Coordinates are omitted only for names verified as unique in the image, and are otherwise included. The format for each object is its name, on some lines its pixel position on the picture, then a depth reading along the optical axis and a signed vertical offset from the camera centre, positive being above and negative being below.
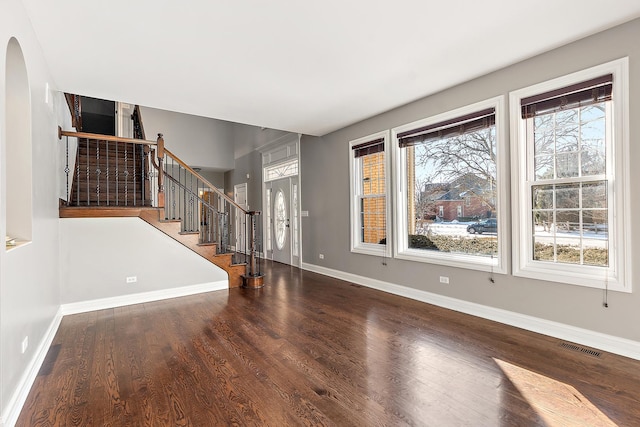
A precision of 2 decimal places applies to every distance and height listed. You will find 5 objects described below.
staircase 4.16 +0.34
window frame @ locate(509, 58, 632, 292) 2.59 +0.13
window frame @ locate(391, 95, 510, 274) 3.38 +0.08
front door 7.27 -0.15
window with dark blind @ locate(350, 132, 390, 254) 4.88 +0.27
